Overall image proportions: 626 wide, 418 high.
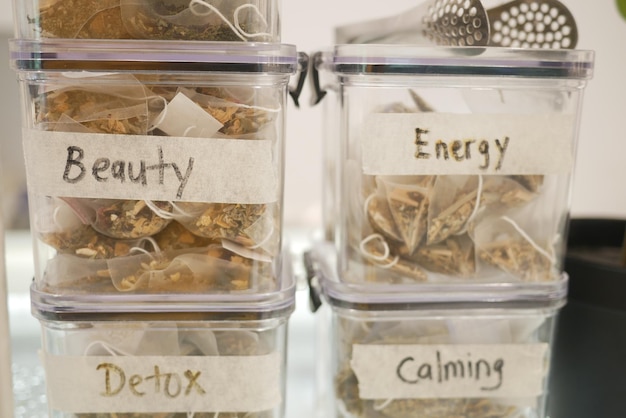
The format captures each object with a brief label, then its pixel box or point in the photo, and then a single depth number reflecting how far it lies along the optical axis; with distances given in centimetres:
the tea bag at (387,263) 56
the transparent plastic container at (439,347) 56
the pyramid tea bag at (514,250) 56
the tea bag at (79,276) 52
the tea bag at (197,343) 54
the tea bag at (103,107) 50
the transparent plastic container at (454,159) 53
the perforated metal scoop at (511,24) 56
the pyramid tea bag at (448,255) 56
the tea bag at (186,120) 49
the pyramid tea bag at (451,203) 54
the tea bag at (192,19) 50
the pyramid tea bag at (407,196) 54
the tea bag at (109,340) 53
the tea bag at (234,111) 50
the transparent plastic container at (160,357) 53
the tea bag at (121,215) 50
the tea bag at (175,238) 52
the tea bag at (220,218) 51
